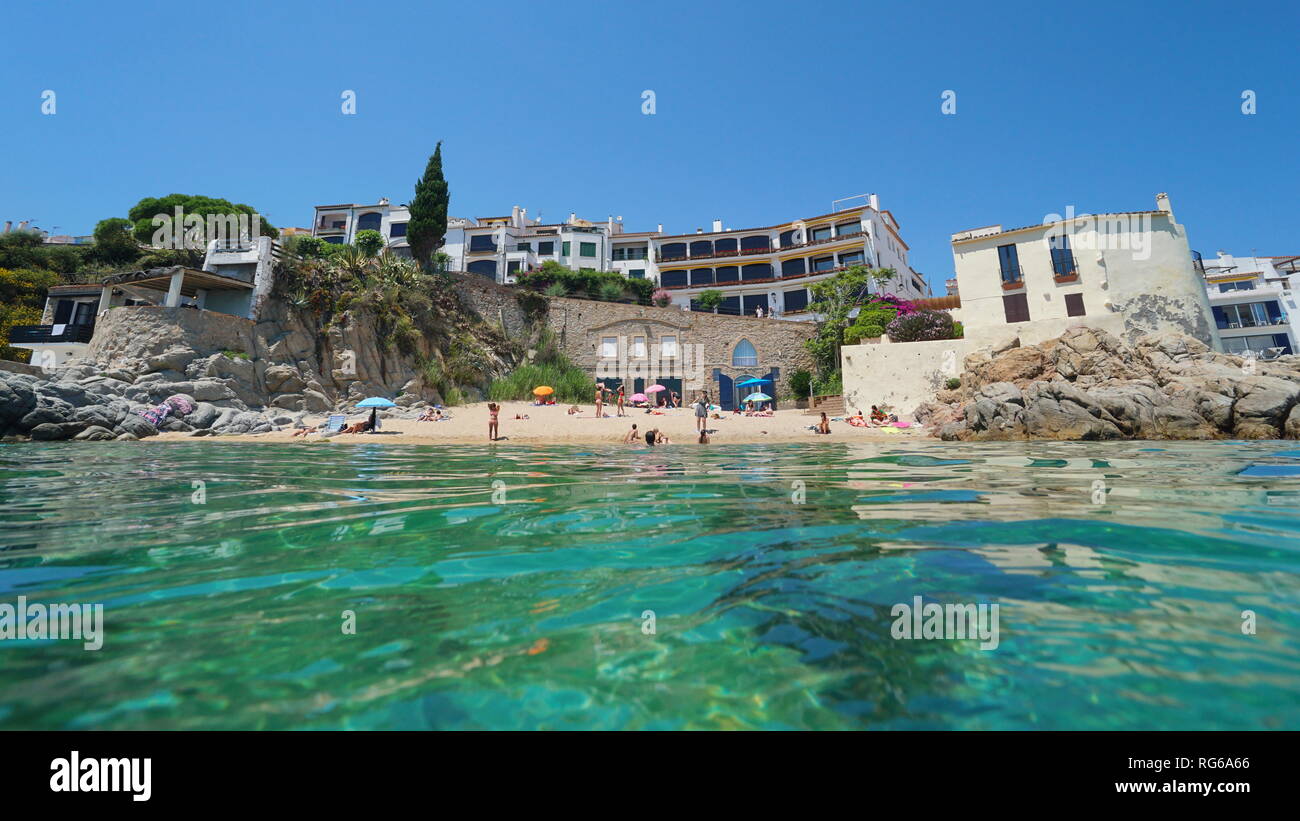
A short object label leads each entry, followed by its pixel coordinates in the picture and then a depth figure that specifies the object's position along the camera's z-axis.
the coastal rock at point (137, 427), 16.00
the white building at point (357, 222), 49.72
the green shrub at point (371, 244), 32.44
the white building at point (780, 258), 46.50
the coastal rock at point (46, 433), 14.20
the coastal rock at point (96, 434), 15.01
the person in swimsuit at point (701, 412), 18.40
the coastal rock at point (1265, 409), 13.49
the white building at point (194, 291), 24.00
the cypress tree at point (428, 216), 31.52
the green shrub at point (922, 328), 24.44
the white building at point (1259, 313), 36.28
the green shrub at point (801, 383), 34.84
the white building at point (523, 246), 48.69
